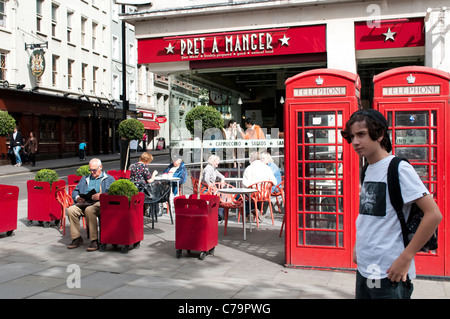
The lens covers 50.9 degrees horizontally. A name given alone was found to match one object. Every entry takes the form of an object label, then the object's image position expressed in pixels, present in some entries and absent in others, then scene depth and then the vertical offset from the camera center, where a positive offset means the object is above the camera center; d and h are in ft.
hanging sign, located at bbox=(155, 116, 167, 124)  143.86 +11.33
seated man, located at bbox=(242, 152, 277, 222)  31.45 -1.29
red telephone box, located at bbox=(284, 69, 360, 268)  19.84 -0.68
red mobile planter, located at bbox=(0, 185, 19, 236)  26.78 -2.90
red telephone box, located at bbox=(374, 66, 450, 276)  18.90 +1.15
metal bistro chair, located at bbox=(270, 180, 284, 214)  33.19 -2.57
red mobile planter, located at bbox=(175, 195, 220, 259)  22.20 -3.28
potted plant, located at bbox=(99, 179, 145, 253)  23.52 -2.94
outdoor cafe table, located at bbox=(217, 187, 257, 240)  26.47 -2.03
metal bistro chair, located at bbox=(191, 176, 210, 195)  31.66 -2.17
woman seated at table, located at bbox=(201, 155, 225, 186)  32.42 -1.27
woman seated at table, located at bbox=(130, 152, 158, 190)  29.96 -1.19
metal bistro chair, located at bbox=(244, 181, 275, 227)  30.81 -2.45
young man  8.29 -1.21
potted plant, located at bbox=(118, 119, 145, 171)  43.98 +2.37
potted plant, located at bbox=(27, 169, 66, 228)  30.45 -2.62
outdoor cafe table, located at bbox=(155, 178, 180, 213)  32.68 -1.59
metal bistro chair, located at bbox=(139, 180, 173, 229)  29.53 -2.35
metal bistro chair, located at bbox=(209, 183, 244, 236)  28.32 -2.84
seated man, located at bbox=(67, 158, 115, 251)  24.40 -2.53
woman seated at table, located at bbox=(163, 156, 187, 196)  35.73 -1.22
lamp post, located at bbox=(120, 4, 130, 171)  44.57 +4.18
